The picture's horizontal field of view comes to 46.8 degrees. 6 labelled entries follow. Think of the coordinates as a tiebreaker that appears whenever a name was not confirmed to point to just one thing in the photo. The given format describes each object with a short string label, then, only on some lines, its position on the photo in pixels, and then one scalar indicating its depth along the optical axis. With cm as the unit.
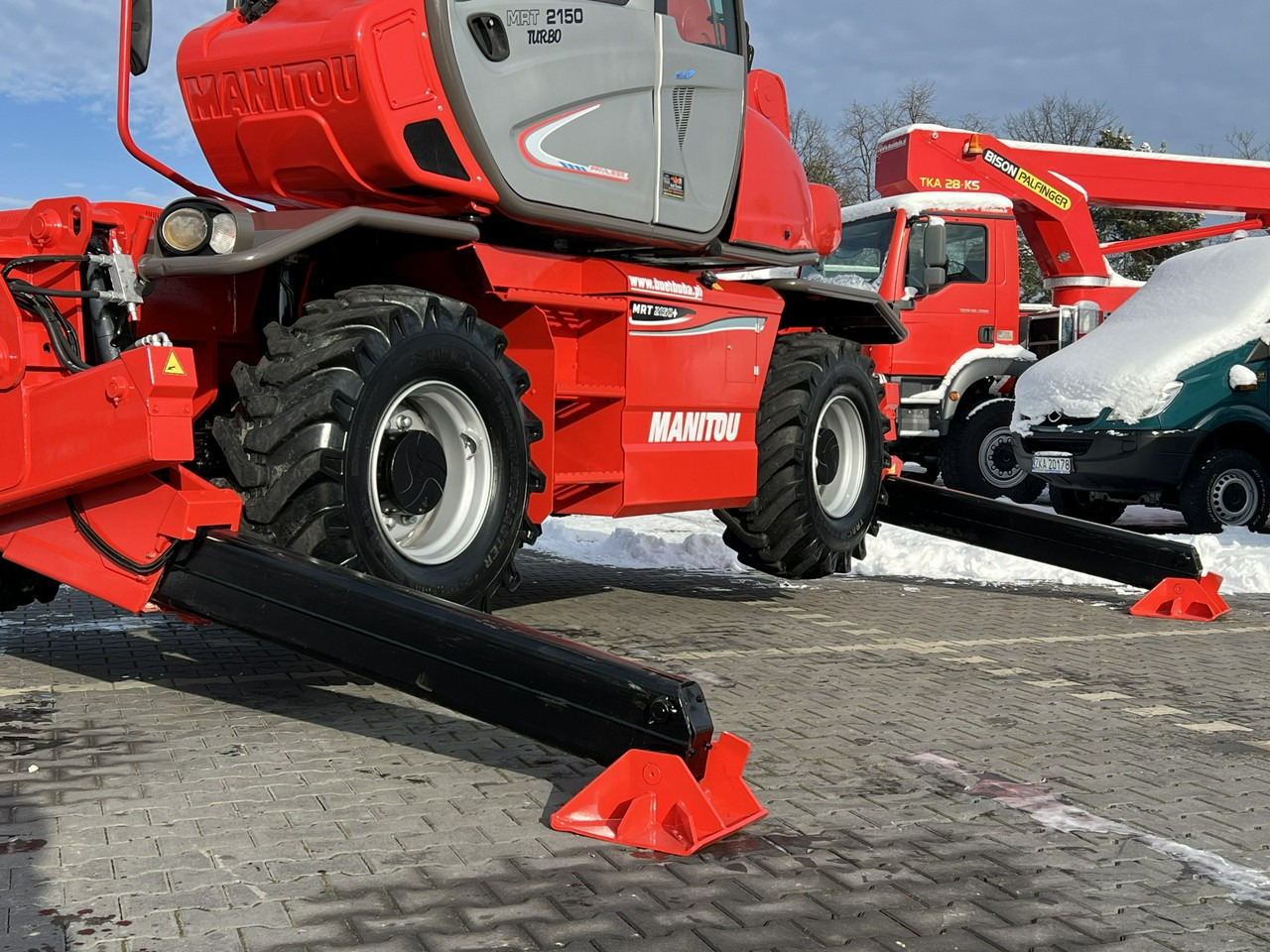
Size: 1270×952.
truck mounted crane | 1609
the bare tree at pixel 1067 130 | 5128
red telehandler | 445
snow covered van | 1239
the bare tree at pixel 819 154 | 4888
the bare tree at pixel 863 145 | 5038
